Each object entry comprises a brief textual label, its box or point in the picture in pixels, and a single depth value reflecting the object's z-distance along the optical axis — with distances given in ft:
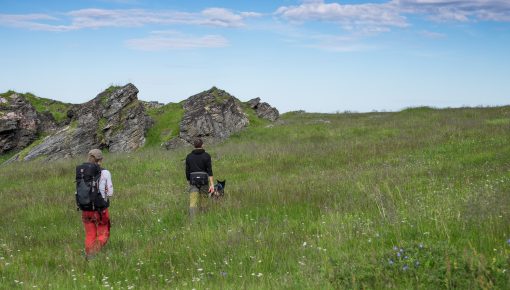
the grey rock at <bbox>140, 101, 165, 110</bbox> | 147.23
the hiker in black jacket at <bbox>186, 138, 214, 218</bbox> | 39.73
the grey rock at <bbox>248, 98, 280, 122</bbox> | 140.89
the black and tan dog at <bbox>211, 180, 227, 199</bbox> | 41.27
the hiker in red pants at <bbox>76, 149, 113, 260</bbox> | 30.78
